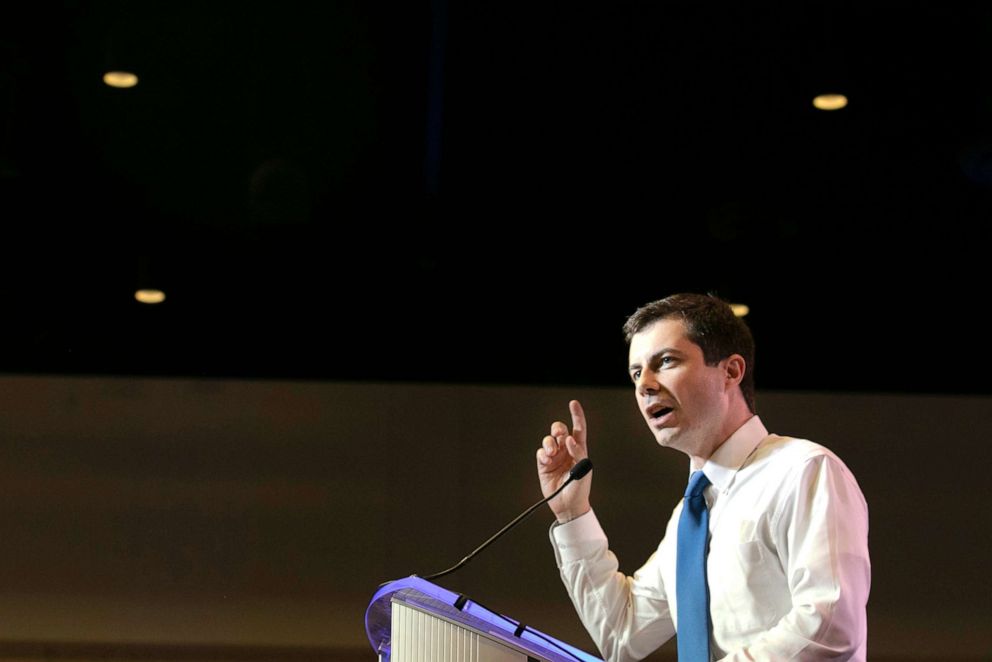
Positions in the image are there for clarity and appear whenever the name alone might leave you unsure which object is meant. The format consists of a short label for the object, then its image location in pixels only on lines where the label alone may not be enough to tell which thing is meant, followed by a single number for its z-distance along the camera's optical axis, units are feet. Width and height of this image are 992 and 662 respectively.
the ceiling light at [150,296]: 22.85
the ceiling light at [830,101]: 23.86
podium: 8.79
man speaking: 9.27
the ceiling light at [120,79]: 23.67
